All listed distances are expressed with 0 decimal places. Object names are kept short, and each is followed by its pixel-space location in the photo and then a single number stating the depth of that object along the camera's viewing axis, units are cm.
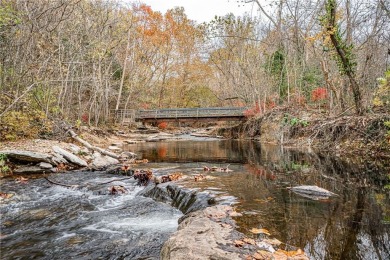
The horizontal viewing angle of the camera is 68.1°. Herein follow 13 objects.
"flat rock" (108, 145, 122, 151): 1532
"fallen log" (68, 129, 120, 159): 1231
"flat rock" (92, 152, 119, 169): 1034
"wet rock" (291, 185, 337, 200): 525
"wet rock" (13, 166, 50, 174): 870
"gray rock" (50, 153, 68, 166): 955
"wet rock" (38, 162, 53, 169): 918
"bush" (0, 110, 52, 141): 998
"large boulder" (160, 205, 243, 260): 270
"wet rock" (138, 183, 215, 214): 524
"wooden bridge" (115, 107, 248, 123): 2528
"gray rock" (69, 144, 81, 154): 1133
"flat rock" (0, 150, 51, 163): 877
